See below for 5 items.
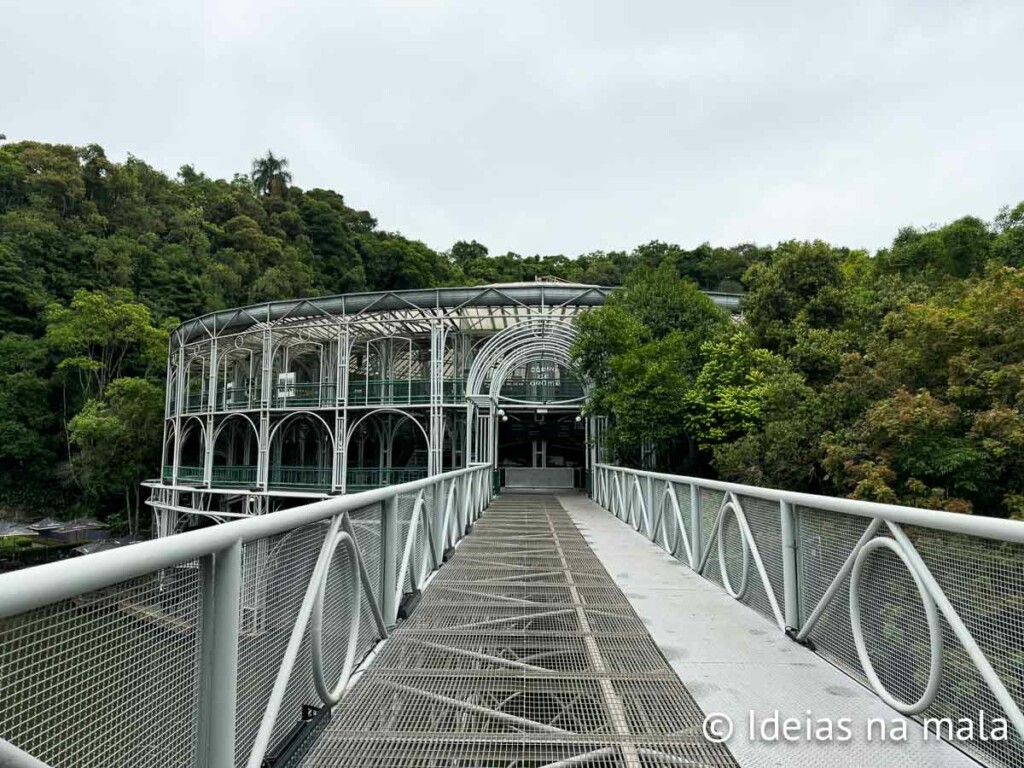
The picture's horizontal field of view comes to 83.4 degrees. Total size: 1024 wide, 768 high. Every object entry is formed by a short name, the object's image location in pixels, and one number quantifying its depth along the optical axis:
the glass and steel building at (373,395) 18.97
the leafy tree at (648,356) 14.24
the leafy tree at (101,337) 33.12
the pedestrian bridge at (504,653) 1.44
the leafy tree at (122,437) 30.12
